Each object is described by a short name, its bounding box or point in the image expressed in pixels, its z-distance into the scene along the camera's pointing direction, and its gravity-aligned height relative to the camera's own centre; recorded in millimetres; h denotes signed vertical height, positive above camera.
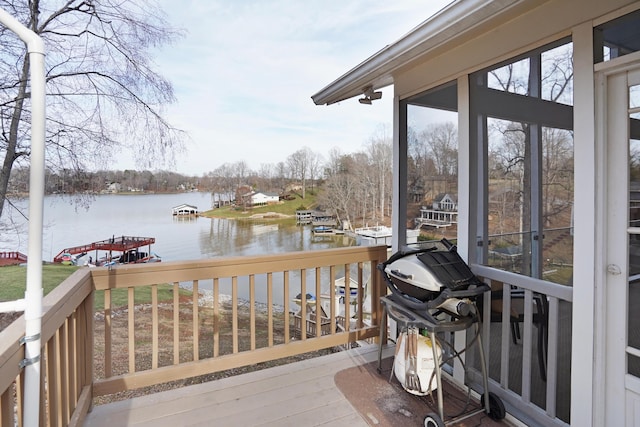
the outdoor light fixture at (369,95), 2930 +1036
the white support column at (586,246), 1531 -169
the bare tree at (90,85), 4625 +2047
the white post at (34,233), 1026 -67
